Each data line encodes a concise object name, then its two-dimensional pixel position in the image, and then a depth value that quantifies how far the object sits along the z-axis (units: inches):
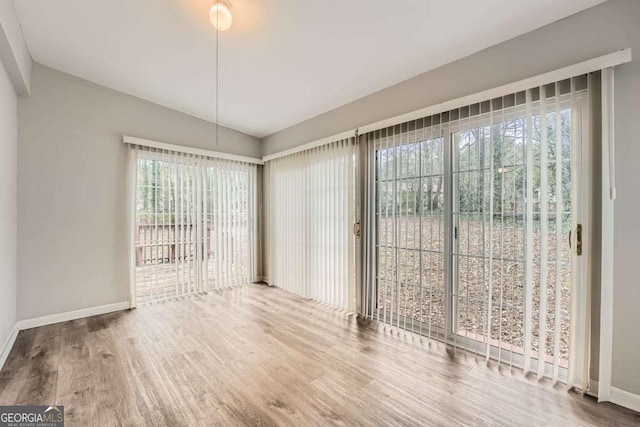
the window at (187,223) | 151.6
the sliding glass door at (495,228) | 78.5
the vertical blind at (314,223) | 140.2
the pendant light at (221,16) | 84.7
